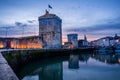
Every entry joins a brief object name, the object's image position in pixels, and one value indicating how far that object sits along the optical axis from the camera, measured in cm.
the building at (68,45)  5920
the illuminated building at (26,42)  3356
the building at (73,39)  6442
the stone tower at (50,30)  3839
